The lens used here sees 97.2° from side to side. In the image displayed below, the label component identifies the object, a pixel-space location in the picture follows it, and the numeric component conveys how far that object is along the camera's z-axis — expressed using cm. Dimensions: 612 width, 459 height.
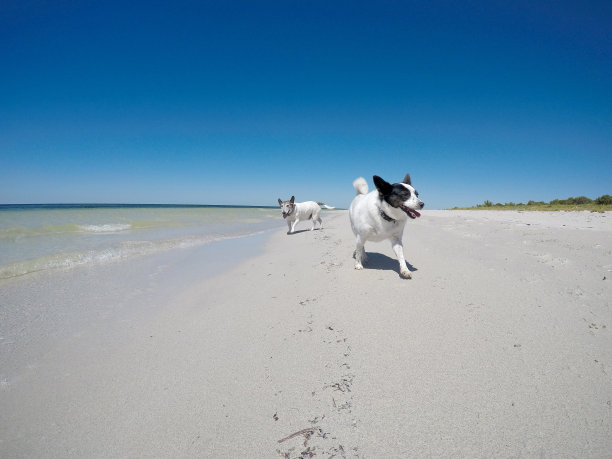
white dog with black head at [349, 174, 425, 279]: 358
